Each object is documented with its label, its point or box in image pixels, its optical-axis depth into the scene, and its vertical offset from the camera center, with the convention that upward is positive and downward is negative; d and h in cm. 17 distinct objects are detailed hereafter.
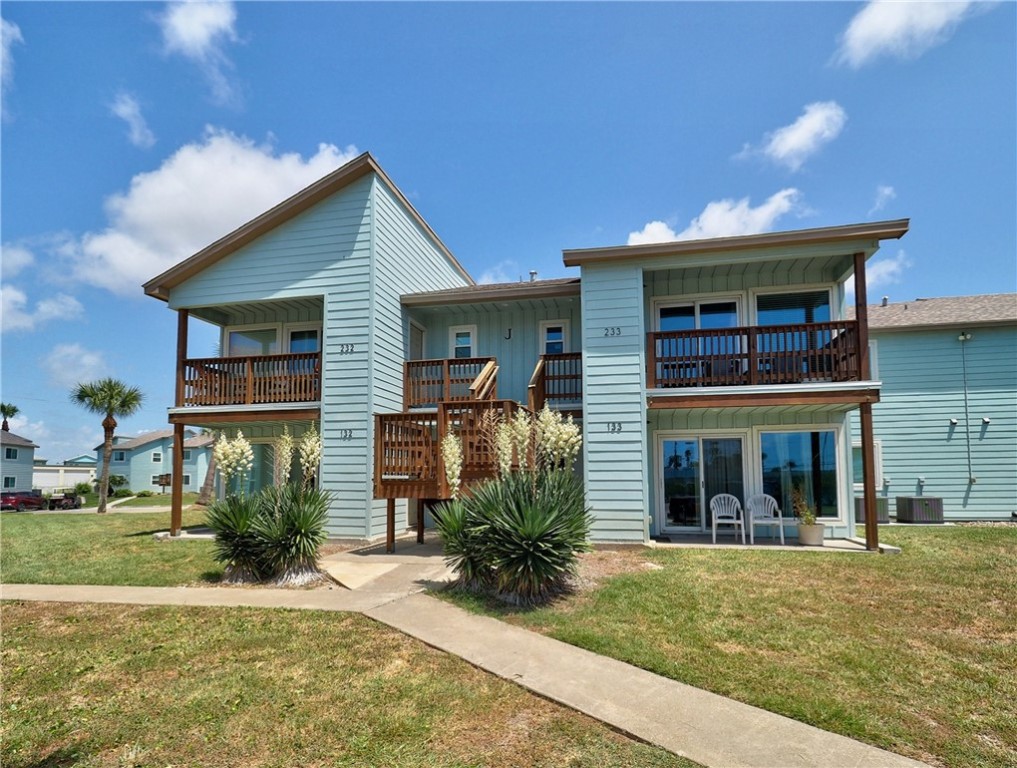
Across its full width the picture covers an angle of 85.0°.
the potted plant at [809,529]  1064 -163
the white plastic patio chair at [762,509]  1152 -137
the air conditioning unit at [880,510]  1439 -178
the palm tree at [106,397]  2773 +236
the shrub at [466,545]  684 -127
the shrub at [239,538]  803 -136
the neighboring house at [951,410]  1516 +94
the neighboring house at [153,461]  4559 -139
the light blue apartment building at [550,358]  1058 +188
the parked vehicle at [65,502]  3170 -333
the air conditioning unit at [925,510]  1484 -177
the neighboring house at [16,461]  3997 -119
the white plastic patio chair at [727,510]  1101 -138
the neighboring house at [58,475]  4928 -285
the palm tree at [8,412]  4266 +252
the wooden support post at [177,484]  1270 -92
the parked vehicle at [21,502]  3075 -319
